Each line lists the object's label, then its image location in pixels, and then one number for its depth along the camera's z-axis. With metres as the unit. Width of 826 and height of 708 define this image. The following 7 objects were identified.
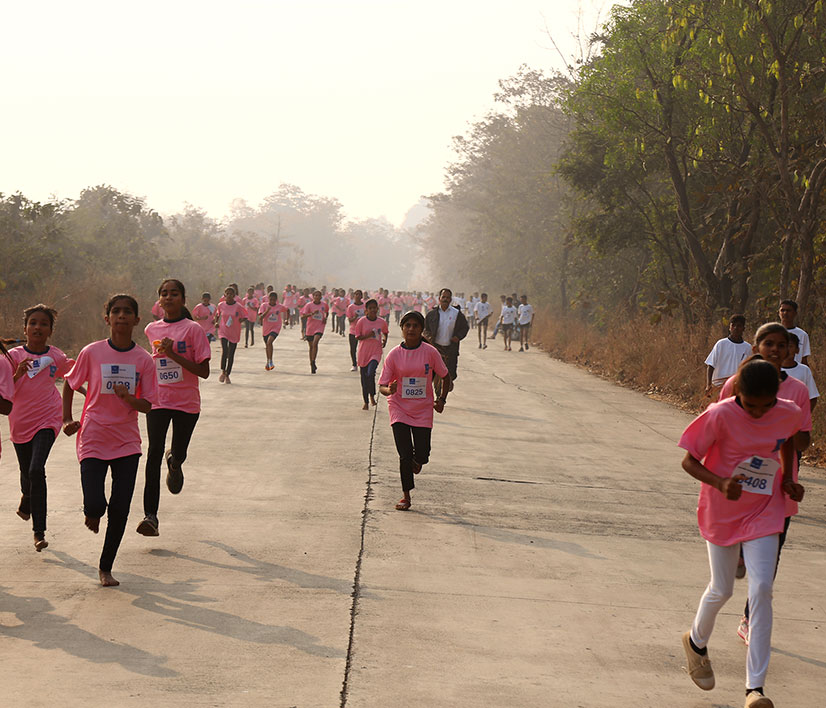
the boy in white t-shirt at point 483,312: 34.28
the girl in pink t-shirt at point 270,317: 24.22
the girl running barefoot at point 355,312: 21.77
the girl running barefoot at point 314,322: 22.94
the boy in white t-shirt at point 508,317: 34.62
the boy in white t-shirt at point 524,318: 32.66
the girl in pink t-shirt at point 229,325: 20.27
